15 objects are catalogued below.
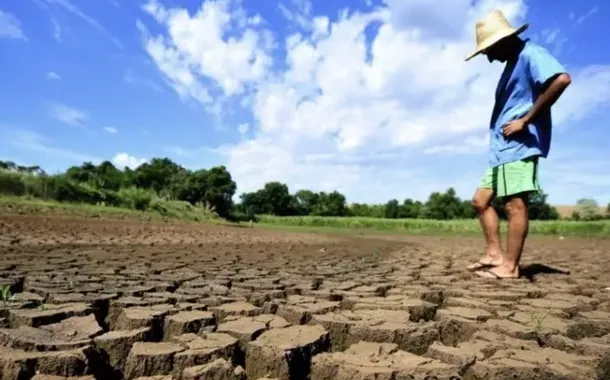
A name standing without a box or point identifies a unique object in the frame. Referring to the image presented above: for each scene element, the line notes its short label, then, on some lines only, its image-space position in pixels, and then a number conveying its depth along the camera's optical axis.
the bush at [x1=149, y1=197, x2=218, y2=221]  21.95
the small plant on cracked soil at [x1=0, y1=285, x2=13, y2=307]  2.47
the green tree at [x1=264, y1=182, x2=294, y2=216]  64.25
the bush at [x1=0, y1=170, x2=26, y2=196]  18.14
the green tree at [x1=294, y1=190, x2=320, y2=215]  67.81
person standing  3.71
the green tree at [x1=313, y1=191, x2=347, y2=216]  64.62
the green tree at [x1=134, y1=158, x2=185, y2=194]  49.58
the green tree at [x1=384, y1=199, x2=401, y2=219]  63.50
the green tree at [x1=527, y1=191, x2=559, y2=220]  54.97
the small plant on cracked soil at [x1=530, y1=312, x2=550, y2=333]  2.25
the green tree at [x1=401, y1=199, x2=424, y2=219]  63.00
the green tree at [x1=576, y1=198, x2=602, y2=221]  47.88
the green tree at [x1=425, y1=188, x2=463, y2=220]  59.41
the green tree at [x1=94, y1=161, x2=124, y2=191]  47.94
